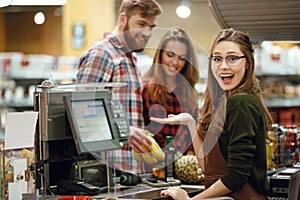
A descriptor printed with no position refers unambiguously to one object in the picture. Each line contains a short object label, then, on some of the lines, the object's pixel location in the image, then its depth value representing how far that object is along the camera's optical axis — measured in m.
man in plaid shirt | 4.05
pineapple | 3.31
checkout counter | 2.96
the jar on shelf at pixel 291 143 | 3.85
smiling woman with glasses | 2.94
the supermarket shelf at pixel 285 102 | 7.36
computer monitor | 2.95
